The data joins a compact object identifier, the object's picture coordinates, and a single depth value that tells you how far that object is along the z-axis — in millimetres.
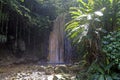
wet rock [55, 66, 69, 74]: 6653
